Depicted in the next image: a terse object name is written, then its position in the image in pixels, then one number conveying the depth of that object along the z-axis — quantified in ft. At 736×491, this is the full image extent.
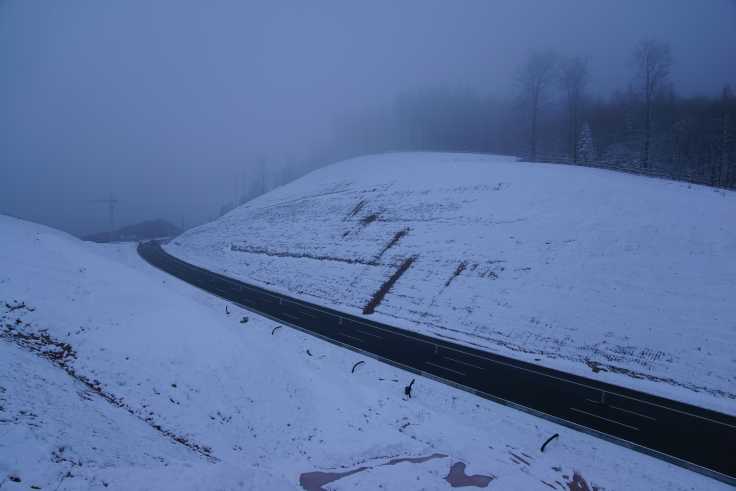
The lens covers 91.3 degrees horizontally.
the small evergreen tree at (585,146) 187.32
